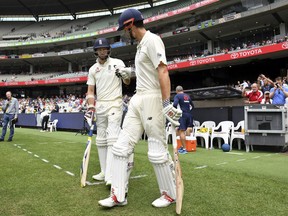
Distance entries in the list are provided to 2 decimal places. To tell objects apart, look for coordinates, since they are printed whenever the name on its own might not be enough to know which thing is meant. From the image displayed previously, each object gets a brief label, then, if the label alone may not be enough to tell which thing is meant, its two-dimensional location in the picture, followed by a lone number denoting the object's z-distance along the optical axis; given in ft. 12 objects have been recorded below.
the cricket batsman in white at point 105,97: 15.01
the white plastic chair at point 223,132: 30.37
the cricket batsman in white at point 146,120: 11.12
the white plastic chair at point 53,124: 66.28
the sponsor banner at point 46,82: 139.64
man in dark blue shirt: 28.66
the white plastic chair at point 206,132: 31.58
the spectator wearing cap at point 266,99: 31.31
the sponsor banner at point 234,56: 77.29
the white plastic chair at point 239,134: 29.18
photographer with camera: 28.30
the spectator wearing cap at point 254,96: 31.17
